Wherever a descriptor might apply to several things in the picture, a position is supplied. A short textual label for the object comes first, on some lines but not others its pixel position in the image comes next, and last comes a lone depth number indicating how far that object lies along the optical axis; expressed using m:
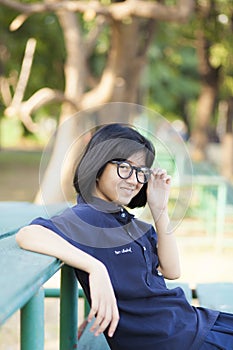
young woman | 1.85
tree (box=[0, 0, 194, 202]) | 7.21
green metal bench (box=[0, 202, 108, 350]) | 1.41
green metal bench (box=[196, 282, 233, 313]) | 2.59
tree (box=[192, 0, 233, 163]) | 12.32
